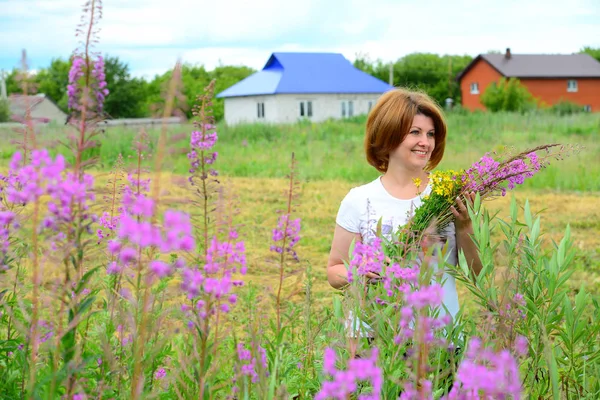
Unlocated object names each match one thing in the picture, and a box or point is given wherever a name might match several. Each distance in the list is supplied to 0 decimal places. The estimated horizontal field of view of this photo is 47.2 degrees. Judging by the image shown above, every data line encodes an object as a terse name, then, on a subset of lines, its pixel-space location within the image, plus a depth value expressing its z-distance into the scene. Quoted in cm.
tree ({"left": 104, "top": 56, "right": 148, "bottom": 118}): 5173
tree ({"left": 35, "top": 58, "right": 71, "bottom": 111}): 5762
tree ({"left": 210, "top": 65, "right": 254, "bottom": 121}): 6950
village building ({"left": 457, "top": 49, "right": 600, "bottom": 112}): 5484
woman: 349
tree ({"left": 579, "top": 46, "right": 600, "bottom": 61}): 7244
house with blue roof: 4416
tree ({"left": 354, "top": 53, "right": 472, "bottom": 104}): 6362
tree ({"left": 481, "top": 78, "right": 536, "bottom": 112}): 4669
